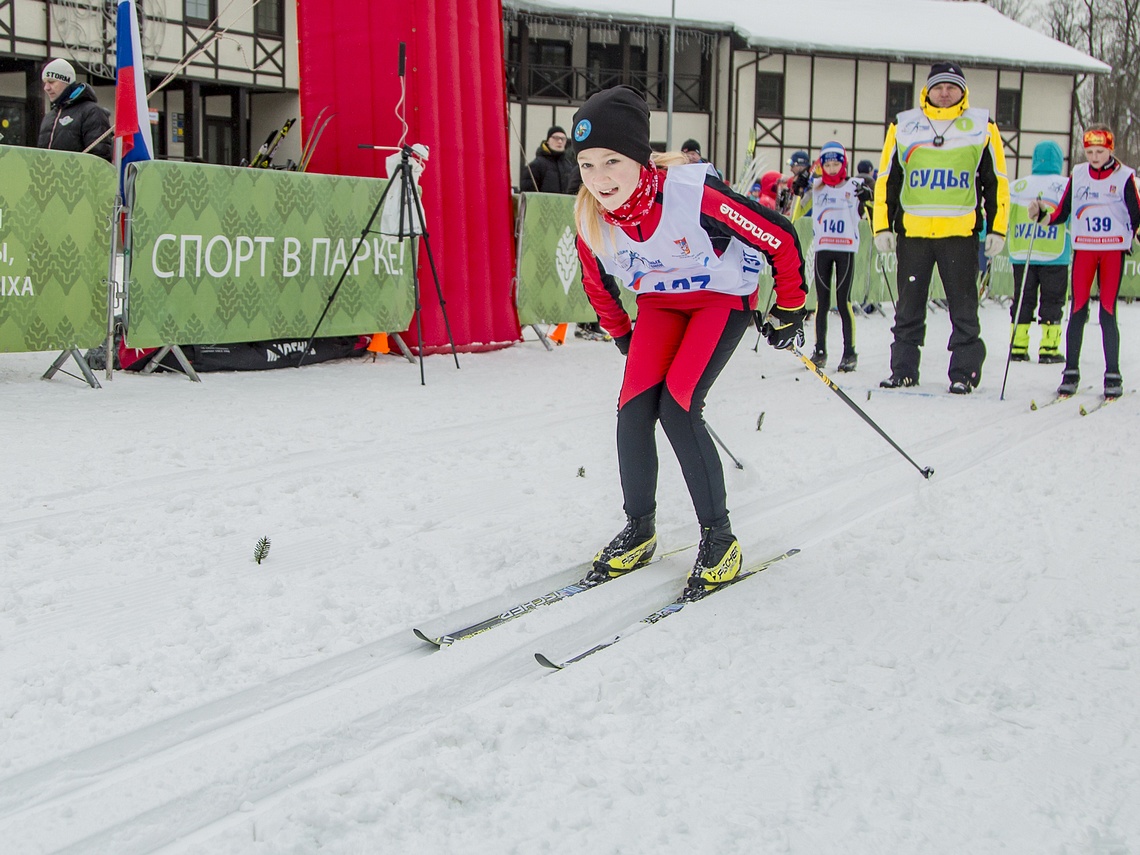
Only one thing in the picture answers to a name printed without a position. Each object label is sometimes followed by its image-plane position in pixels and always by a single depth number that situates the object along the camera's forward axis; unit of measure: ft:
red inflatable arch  29.66
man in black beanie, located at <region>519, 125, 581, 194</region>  37.48
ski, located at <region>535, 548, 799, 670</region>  9.38
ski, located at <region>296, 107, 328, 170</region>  29.74
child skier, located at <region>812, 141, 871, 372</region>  30.83
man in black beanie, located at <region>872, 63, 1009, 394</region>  24.49
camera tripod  25.98
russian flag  23.56
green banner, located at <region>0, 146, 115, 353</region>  20.98
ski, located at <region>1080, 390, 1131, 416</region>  22.95
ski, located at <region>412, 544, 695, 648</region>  9.88
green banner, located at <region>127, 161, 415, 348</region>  23.27
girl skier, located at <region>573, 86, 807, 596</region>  10.86
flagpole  22.58
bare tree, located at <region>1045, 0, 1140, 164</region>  151.33
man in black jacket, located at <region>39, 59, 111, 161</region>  26.35
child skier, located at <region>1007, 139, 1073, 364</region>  30.78
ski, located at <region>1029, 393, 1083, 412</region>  23.43
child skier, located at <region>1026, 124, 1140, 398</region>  24.68
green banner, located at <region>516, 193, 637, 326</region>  33.96
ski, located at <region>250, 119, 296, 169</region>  30.83
